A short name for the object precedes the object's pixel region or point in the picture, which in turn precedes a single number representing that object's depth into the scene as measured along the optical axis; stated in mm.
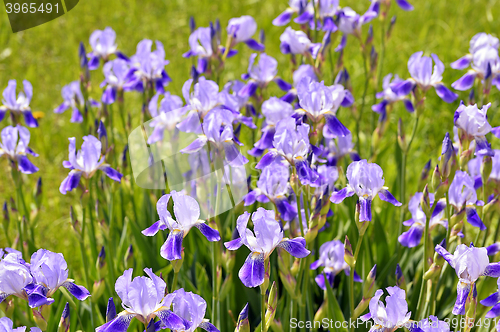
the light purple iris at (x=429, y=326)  3018
